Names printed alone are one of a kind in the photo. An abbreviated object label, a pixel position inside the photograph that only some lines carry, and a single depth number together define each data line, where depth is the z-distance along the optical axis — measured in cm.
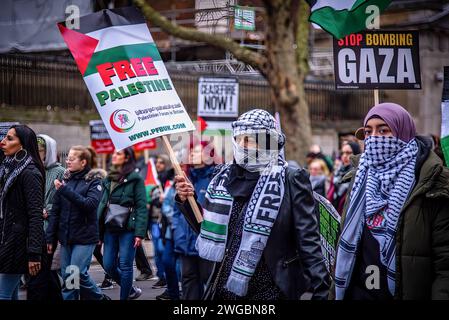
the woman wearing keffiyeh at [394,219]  417
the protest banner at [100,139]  1352
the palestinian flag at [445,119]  529
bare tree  1612
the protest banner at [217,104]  1380
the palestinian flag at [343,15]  634
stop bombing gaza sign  641
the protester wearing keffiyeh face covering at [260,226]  468
